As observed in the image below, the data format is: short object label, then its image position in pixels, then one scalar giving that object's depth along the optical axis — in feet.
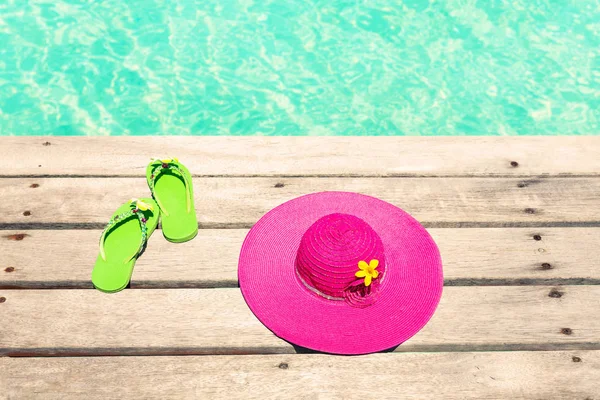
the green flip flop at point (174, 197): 7.34
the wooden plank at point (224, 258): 6.88
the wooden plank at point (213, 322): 6.24
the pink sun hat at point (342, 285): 5.98
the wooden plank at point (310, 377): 5.90
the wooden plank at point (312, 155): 8.49
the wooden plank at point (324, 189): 7.73
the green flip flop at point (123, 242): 6.74
